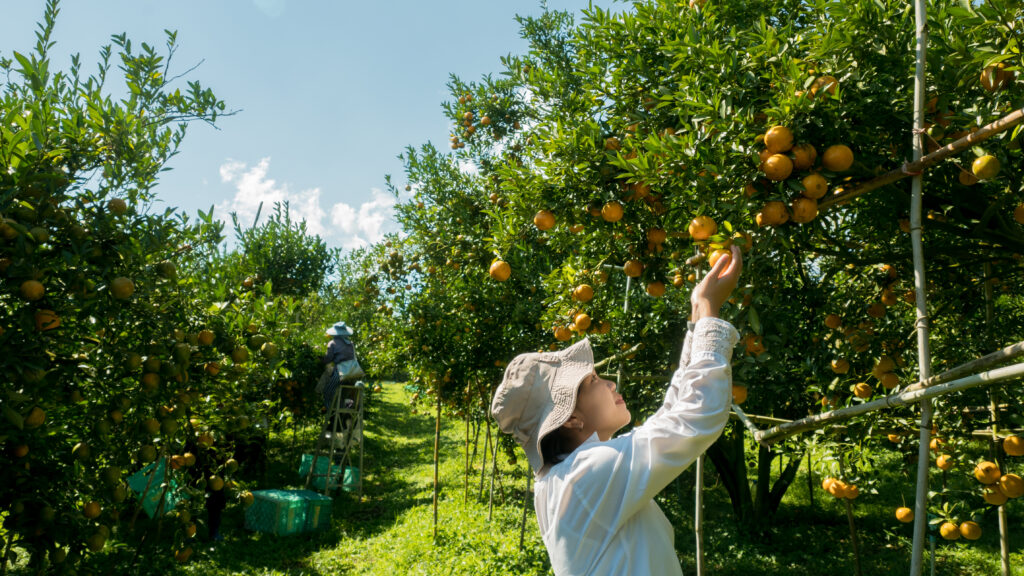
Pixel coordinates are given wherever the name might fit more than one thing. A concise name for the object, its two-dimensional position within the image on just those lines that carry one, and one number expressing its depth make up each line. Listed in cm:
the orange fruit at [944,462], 238
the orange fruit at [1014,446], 243
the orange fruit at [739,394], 238
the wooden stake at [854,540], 370
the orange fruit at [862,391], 284
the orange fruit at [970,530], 267
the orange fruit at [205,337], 286
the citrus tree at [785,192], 171
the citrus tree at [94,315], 201
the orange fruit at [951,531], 259
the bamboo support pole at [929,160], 130
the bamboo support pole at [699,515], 222
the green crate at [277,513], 712
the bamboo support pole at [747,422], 191
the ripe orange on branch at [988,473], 243
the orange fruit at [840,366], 264
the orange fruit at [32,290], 191
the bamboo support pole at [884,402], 115
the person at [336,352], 908
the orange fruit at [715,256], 165
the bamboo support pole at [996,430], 237
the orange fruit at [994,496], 239
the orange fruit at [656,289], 278
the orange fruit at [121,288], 220
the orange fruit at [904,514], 322
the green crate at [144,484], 551
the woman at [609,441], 129
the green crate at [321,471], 930
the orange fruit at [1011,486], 242
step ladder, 905
